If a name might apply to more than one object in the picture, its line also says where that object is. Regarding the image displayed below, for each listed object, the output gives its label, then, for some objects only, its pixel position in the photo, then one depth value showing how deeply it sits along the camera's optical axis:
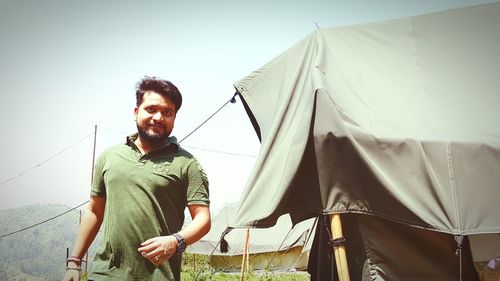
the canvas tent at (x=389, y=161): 2.42
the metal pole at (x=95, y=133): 16.82
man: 1.80
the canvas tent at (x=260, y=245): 18.45
